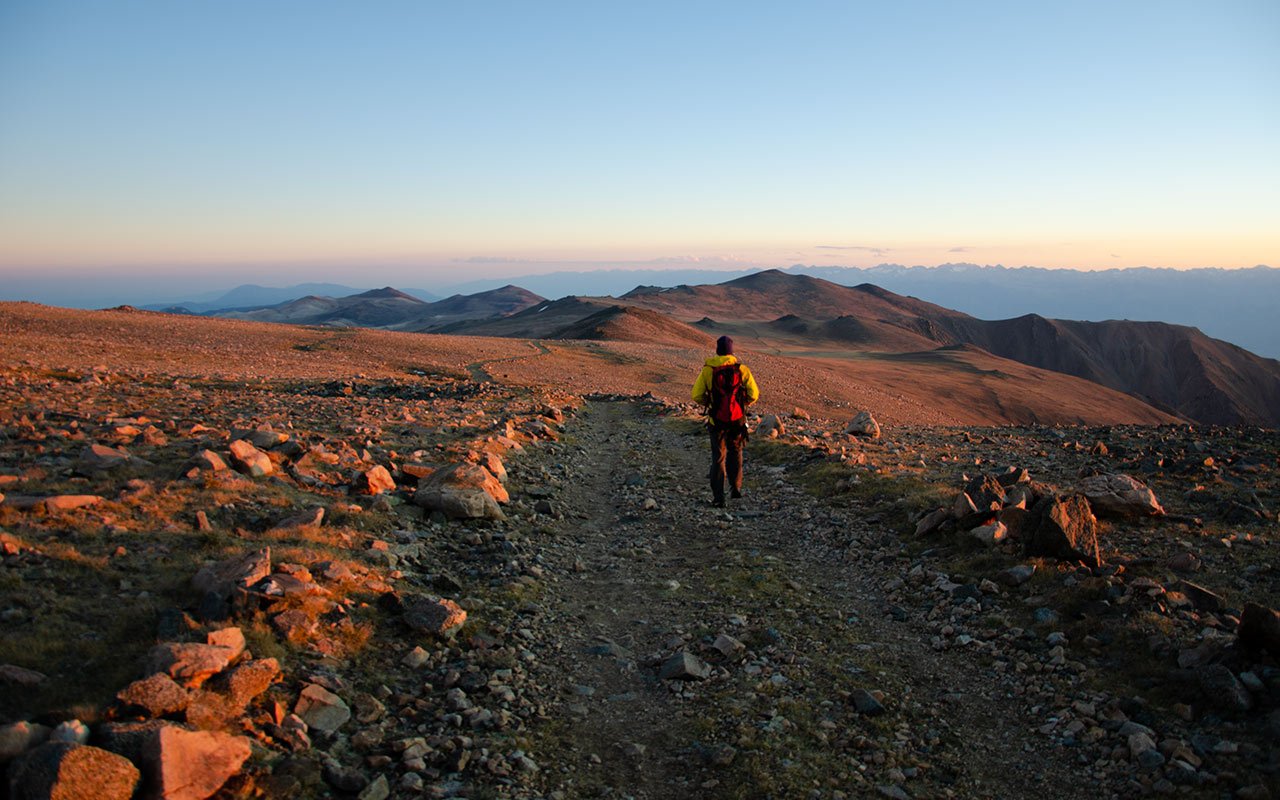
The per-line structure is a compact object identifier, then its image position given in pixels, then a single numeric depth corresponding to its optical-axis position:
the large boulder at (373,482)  9.80
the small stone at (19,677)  4.39
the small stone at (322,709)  4.95
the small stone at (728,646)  6.70
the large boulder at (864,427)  20.27
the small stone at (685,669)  6.30
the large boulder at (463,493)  9.82
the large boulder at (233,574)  5.87
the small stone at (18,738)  3.74
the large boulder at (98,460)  8.48
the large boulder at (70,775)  3.59
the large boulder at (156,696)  4.31
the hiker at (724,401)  12.05
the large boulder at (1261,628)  5.43
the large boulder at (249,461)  9.34
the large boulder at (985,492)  9.26
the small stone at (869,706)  5.80
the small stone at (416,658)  6.01
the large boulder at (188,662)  4.66
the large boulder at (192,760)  3.90
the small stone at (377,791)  4.39
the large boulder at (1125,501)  9.63
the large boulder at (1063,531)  7.83
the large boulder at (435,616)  6.47
